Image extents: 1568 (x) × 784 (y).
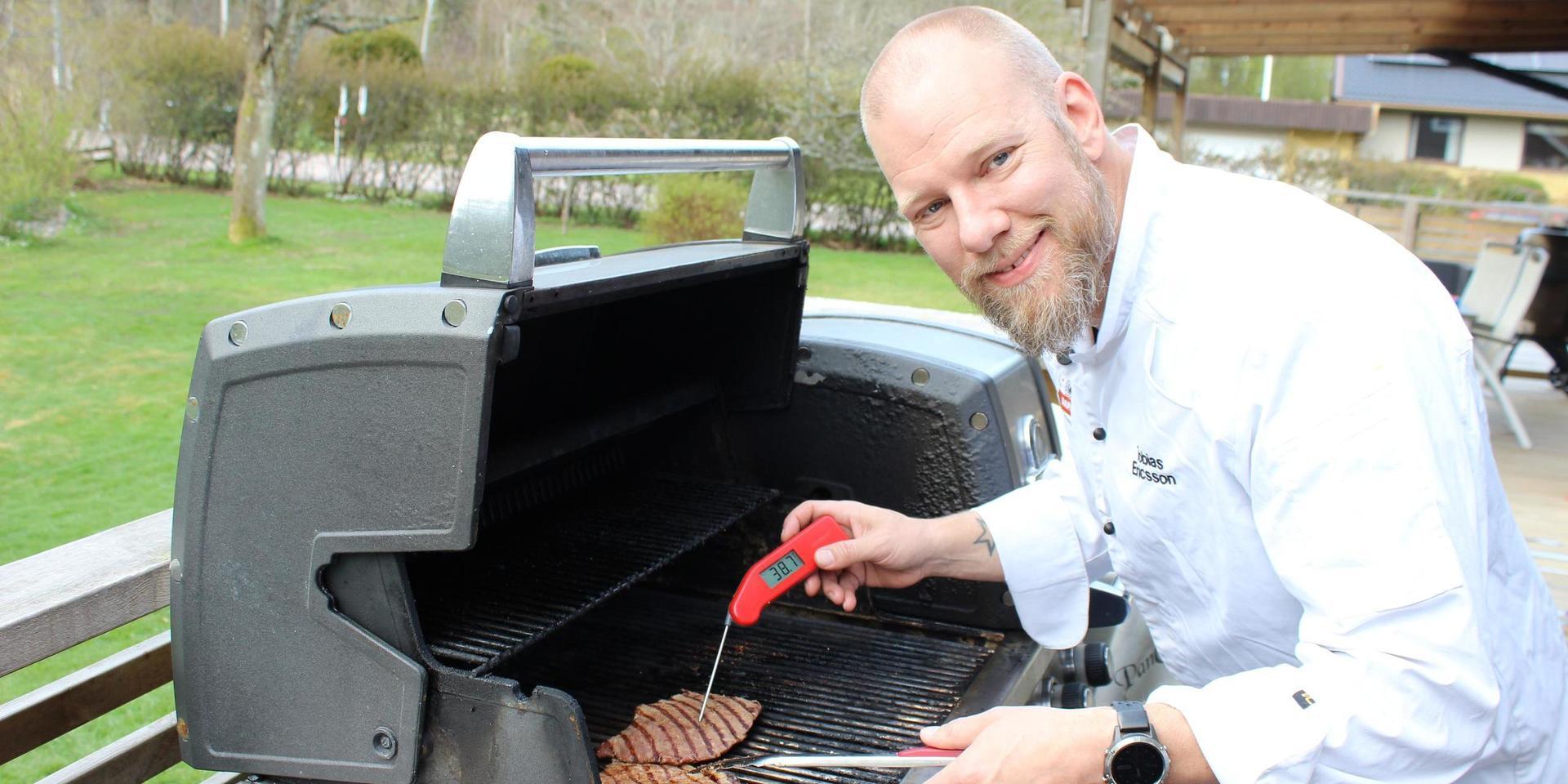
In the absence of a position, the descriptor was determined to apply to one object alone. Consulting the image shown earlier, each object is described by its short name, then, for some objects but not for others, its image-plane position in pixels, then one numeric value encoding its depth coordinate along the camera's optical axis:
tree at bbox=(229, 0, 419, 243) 10.16
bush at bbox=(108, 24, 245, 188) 14.34
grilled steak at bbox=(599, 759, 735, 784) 1.88
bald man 1.33
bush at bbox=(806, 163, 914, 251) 14.46
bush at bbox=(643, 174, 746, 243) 10.89
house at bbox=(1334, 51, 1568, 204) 30.25
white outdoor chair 6.63
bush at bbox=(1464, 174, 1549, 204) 19.86
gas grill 1.48
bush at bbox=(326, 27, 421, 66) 16.50
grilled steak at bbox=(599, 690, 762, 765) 1.96
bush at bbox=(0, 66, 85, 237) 7.78
